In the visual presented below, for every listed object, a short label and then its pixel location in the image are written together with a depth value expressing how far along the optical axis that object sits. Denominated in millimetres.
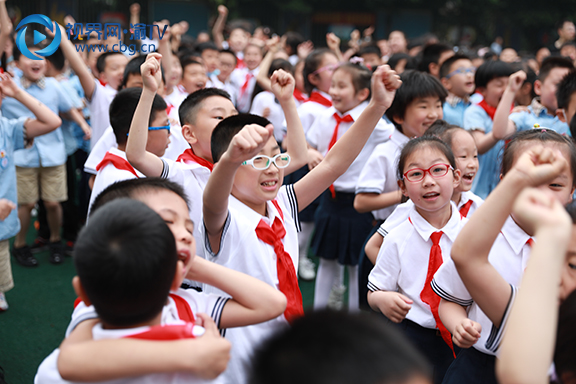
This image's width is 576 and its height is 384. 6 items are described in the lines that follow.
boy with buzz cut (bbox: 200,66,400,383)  1541
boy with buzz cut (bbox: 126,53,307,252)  1885
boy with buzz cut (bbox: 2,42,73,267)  3889
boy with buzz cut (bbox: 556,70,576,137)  2887
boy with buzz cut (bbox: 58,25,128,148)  3398
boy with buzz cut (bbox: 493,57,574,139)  3215
